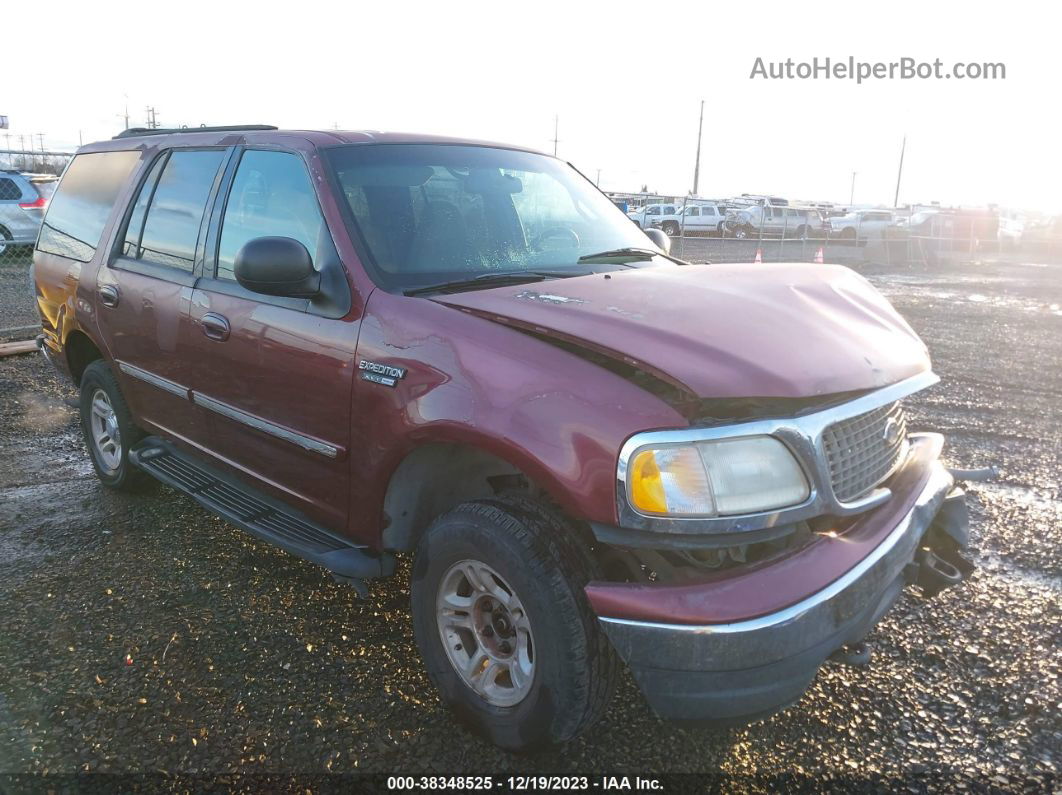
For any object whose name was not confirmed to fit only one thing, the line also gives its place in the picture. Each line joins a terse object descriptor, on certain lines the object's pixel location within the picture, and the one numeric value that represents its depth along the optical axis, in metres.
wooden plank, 8.07
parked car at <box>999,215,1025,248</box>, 31.34
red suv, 2.14
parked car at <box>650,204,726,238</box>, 33.22
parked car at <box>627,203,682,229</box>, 31.66
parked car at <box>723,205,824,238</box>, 32.53
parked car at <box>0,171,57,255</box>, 14.35
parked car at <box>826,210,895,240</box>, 30.73
